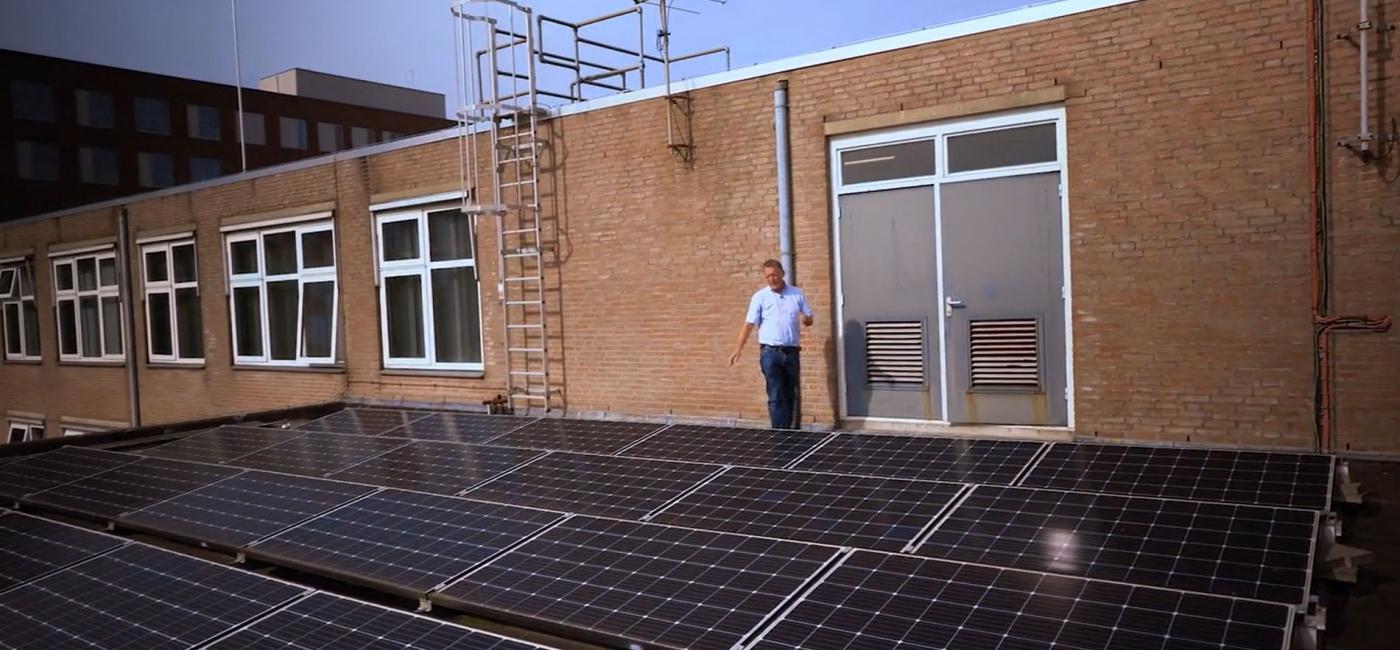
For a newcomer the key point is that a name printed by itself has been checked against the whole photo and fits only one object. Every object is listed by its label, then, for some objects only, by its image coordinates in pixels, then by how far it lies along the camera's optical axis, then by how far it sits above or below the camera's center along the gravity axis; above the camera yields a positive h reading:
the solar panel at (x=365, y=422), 9.14 -1.14
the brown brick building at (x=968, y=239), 7.04 +0.41
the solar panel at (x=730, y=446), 6.29 -1.07
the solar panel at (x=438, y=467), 6.27 -1.13
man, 8.69 -0.39
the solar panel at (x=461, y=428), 8.09 -1.09
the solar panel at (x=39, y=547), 4.96 -1.26
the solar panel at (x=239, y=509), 5.43 -1.19
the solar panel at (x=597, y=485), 5.37 -1.12
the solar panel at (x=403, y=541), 4.45 -1.18
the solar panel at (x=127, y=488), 6.34 -1.20
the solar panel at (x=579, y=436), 7.26 -1.09
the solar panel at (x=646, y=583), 3.57 -1.17
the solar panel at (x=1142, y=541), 3.53 -1.08
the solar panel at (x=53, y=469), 7.34 -1.22
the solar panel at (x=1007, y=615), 3.03 -1.12
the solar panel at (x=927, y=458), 5.53 -1.06
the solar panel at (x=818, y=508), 4.49 -1.11
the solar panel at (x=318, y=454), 7.22 -1.16
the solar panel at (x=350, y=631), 3.59 -1.23
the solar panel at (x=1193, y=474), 4.75 -1.07
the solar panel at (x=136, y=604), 3.91 -1.26
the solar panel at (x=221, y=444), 8.06 -1.16
